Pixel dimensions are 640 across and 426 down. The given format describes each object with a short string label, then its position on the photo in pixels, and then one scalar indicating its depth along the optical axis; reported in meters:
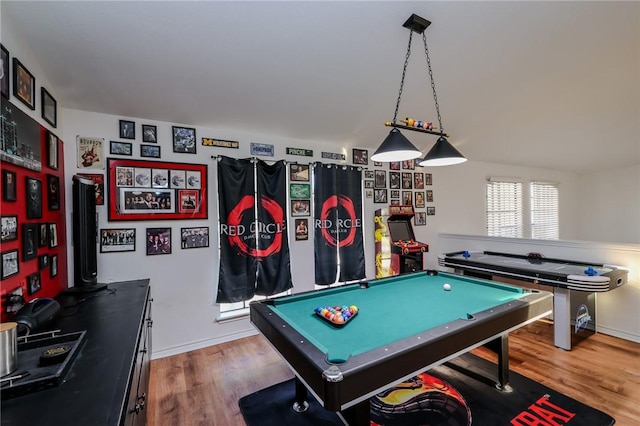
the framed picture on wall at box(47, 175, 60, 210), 2.08
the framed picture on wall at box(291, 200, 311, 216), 3.74
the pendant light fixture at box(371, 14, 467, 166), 1.95
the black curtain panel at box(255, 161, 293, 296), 3.46
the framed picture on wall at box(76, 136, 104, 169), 2.66
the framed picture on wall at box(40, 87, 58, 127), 2.07
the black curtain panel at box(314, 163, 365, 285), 3.85
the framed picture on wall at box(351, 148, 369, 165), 4.22
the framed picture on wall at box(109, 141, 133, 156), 2.79
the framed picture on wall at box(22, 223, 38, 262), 1.63
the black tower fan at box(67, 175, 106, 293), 2.16
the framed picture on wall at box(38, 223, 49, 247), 1.86
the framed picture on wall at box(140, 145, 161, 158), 2.91
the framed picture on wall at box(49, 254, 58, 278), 2.06
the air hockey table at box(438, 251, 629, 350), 2.76
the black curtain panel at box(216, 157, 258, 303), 3.23
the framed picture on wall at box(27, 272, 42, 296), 1.70
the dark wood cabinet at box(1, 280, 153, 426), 0.83
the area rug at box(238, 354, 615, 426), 1.91
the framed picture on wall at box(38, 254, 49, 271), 1.86
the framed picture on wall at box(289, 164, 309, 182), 3.72
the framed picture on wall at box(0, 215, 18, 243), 1.41
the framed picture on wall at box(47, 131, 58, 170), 2.10
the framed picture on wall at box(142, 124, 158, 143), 2.92
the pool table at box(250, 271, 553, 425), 1.25
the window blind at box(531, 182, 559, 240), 6.15
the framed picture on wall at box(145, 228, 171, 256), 2.92
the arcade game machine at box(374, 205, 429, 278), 4.07
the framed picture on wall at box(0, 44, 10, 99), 1.46
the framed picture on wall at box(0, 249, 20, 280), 1.41
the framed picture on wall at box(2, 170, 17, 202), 1.43
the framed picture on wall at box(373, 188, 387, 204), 4.32
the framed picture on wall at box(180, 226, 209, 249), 3.10
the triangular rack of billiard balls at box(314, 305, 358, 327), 1.72
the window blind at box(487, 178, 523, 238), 5.56
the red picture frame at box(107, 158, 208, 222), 2.79
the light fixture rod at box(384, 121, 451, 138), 2.01
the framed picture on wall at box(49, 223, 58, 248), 2.07
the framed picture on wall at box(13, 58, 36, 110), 1.63
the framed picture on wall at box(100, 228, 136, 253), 2.74
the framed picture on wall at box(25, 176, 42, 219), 1.70
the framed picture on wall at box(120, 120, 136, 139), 2.83
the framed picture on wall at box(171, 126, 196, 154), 3.07
